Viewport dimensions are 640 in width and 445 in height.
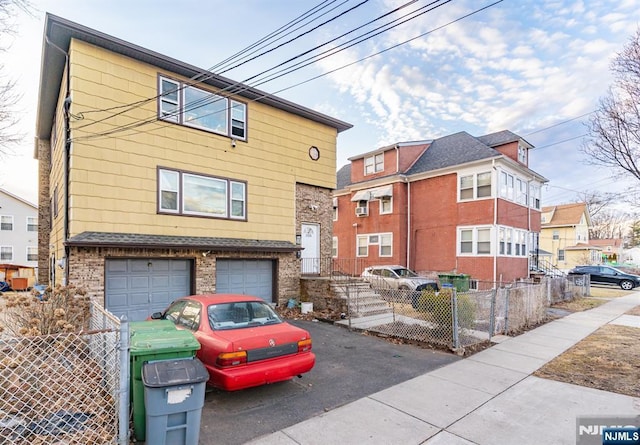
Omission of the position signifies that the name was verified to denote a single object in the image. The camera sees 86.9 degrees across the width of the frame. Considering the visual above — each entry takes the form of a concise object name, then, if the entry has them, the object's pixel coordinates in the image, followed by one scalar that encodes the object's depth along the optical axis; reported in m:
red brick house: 17.89
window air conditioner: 22.86
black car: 23.67
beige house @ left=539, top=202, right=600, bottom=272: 39.00
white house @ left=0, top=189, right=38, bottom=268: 29.12
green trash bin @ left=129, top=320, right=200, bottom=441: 3.59
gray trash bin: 3.15
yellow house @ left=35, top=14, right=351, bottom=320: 8.97
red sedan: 4.52
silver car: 14.94
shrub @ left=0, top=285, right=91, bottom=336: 5.58
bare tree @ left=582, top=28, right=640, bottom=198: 9.45
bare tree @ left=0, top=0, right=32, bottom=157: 6.91
